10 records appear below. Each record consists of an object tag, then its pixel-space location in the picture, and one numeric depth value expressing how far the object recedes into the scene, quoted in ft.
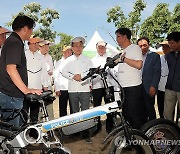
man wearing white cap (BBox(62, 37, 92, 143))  9.72
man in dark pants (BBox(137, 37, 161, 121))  9.47
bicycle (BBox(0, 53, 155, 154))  5.77
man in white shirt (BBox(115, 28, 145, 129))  8.07
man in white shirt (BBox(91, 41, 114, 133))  10.84
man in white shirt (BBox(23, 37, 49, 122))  9.74
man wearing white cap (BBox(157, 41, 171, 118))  10.84
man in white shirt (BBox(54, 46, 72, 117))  11.44
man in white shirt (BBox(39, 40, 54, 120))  12.73
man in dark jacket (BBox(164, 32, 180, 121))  9.15
